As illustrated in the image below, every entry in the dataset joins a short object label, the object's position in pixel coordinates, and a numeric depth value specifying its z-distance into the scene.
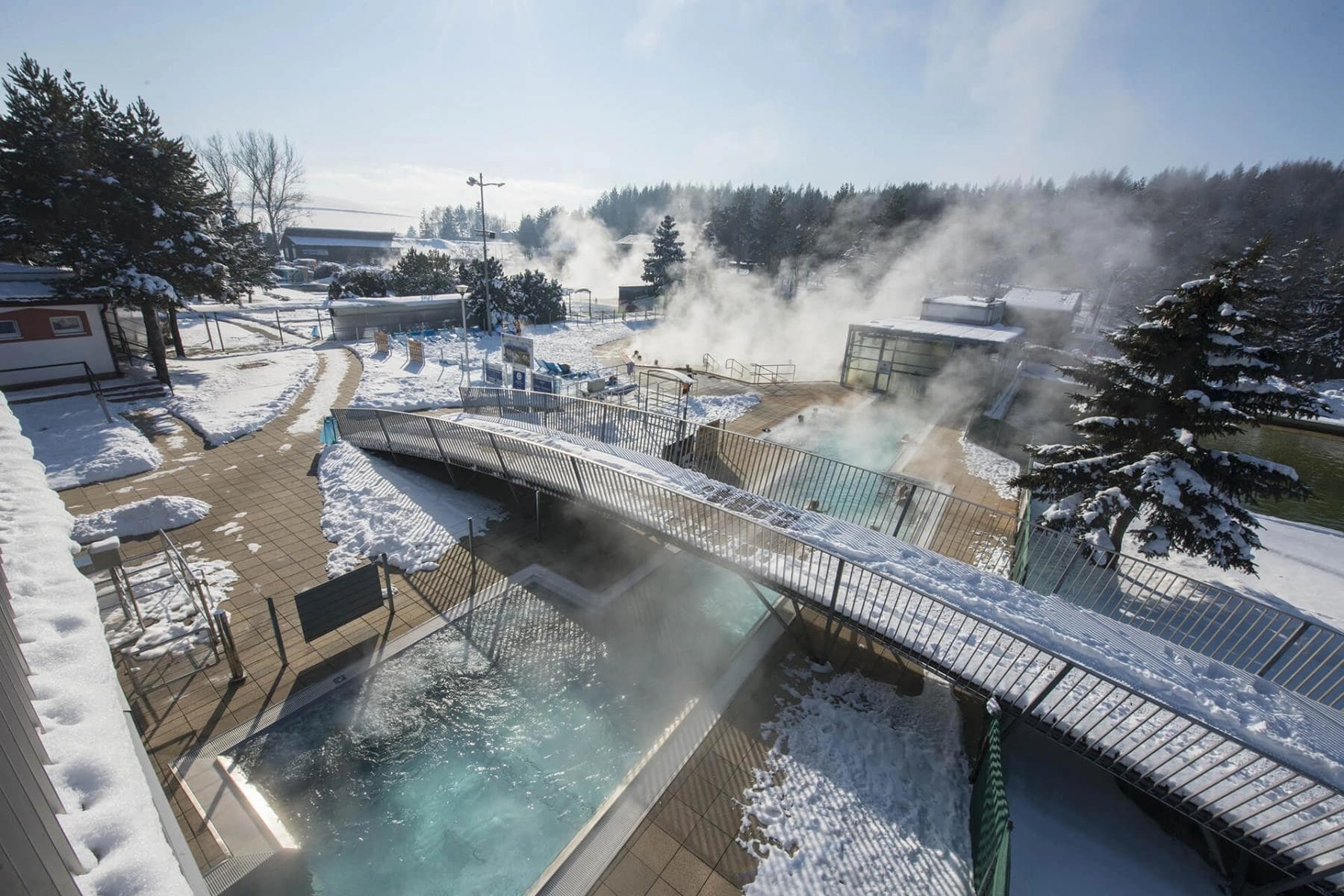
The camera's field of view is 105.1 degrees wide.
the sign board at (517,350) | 18.67
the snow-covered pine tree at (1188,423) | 8.00
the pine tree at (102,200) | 14.83
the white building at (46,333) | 14.90
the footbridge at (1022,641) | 4.30
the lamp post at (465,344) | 20.06
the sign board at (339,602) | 5.98
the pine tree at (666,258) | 50.62
